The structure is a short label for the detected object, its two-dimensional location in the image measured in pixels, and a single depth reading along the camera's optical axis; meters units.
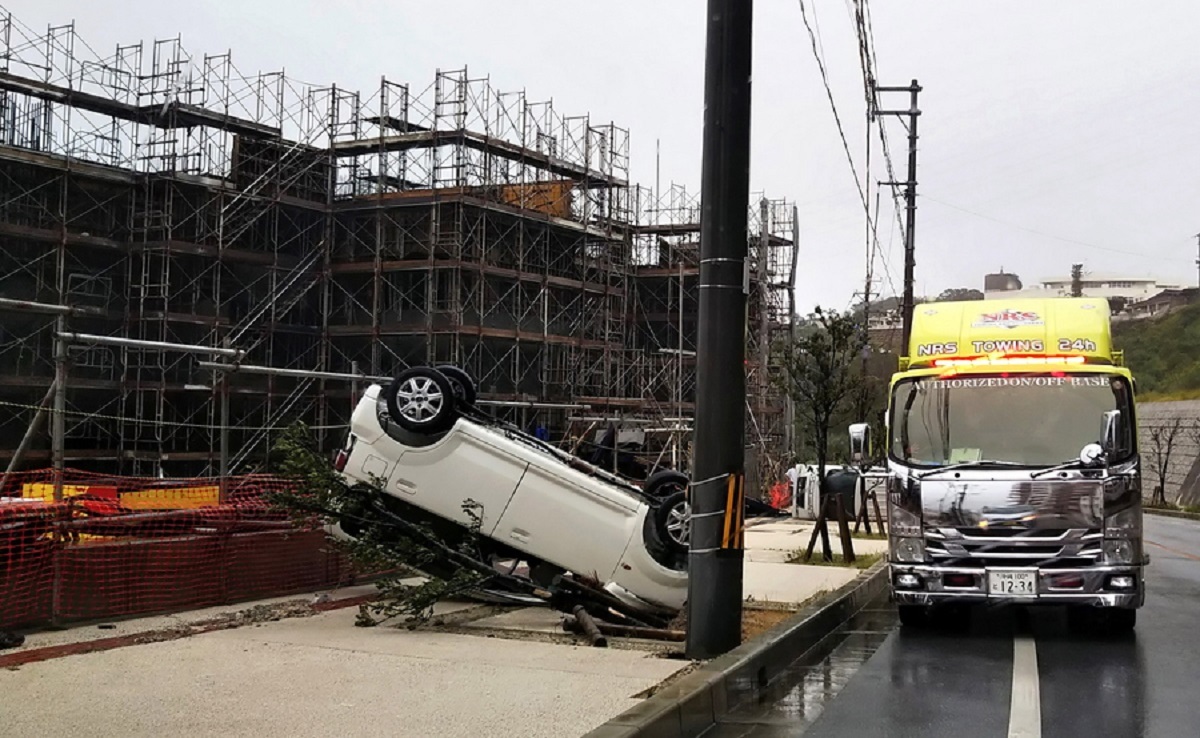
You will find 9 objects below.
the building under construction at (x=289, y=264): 30.03
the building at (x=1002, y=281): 131.50
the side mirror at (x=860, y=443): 12.05
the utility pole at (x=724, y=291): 8.86
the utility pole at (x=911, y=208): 31.02
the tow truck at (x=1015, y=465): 10.23
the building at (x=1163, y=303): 103.19
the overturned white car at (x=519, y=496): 10.37
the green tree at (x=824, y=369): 18.44
